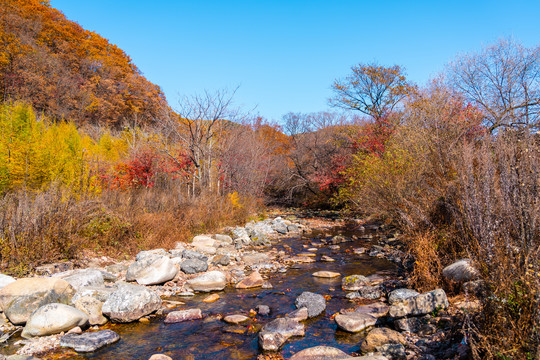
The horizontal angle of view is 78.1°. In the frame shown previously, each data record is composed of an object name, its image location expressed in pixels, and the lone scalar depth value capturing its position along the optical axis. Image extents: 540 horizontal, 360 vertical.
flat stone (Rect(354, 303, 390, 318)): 5.39
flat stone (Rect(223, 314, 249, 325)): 5.35
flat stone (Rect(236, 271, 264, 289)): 7.19
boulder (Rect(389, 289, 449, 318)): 4.77
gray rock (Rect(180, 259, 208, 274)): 7.93
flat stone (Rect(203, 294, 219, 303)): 6.36
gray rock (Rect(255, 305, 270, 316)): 5.72
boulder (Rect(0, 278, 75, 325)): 4.89
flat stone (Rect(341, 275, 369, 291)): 7.02
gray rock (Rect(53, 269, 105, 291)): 5.99
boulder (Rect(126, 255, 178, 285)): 6.99
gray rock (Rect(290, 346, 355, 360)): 4.07
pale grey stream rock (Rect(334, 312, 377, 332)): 4.98
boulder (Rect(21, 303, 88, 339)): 4.56
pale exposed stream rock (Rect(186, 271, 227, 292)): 7.00
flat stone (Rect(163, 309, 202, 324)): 5.36
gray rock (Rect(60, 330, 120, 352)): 4.37
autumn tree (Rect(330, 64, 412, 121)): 19.75
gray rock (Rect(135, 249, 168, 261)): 7.95
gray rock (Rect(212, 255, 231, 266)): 8.84
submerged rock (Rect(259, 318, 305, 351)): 4.52
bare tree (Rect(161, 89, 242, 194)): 14.19
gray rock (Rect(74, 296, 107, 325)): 5.17
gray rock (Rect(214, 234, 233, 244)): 11.35
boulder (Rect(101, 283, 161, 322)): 5.24
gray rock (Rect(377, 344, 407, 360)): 3.99
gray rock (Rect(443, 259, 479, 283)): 5.18
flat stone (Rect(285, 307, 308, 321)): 5.42
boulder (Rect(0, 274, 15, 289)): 5.39
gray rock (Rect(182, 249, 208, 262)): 8.74
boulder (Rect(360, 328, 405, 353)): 4.36
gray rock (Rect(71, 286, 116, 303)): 5.58
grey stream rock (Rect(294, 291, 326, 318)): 5.69
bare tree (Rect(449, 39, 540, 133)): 13.81
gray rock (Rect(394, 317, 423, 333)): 4.63
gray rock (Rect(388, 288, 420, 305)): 5.72
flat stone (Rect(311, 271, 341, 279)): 7.93
